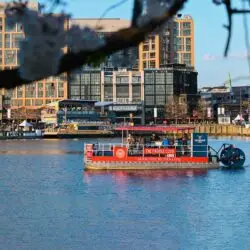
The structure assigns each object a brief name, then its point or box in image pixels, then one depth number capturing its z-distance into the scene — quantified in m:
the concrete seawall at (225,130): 161.25
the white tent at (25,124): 146.12
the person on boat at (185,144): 48.02
